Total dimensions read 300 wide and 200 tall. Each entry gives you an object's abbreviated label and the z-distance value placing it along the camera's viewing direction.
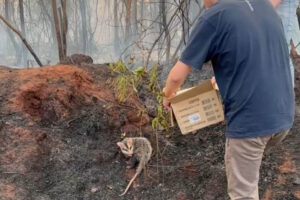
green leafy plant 3.25
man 2.16
